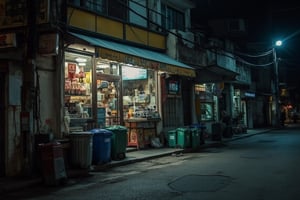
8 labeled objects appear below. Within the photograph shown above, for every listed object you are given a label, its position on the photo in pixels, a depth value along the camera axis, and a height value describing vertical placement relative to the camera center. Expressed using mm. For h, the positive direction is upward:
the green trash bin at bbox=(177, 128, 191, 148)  19688 -1087
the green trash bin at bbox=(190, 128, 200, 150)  20188 -1135
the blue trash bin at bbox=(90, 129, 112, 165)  13898 -992
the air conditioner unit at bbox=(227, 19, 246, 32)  40075 +8506
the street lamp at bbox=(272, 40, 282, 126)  41812 +1916
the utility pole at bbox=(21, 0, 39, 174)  11773 +901
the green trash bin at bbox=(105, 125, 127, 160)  15156 -956
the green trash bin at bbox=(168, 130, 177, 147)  19969 -1102
